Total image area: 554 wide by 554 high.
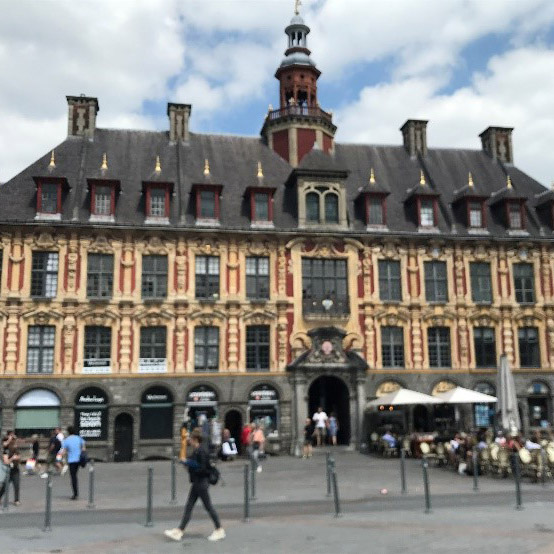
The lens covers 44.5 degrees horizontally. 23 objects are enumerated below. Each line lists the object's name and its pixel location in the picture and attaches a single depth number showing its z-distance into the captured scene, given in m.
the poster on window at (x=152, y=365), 31.17
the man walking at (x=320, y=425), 30.99
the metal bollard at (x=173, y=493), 16.83
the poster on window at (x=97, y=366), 30.67
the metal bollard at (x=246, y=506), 13.79
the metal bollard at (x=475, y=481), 18.30
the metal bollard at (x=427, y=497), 14.46
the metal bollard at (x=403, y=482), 18.04
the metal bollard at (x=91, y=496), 16.06
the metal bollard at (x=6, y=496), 15.78
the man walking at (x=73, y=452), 17.94
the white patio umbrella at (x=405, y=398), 29.00
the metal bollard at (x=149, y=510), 13.30
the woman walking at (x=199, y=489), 11.77
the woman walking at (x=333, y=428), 30.98
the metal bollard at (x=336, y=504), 14.12
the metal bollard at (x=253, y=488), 17.33
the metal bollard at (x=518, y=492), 14.92
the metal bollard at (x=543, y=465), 19.30
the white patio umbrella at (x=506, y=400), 24.56
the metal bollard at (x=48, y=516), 12.81
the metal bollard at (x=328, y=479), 17.48
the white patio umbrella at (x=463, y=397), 28.62
